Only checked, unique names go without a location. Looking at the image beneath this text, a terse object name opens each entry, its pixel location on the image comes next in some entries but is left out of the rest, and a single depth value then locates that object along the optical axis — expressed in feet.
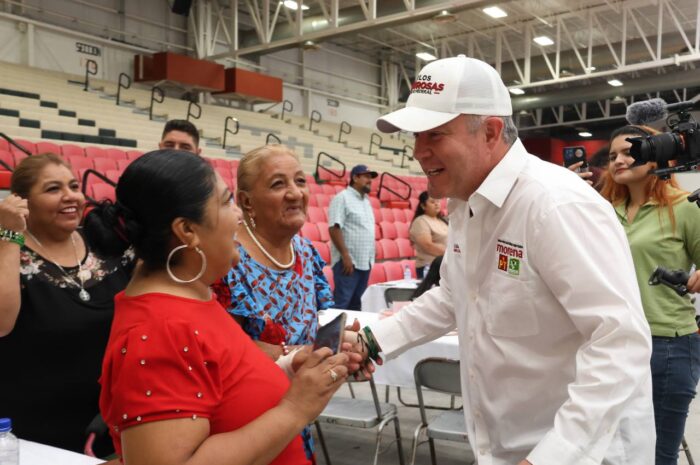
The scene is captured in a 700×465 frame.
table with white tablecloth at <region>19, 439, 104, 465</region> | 5.33
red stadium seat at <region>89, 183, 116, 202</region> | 22.84
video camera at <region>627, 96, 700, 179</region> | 6.39
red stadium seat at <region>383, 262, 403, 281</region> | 22.29
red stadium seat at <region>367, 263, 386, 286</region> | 21.42
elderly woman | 5.62
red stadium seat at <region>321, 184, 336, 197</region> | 35.01
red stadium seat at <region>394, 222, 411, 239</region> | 30.81
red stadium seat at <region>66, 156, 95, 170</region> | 26.71
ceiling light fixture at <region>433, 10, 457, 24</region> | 35.88
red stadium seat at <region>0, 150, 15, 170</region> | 23.59
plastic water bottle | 4.98
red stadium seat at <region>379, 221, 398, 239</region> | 29.58
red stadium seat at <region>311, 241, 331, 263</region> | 24.90
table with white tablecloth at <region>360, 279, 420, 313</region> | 18.35
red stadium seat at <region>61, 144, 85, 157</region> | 28.76
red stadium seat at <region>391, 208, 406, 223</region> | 32.38
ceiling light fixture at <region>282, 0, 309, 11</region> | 46.19
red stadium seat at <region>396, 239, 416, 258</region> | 29.14
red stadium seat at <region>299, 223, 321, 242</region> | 25.00
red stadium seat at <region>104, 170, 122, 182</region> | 26.09
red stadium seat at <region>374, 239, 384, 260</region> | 27.43
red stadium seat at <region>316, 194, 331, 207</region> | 31.49
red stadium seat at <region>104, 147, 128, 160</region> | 31.23
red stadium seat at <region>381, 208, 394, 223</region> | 31.30
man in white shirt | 3.87
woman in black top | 6.34
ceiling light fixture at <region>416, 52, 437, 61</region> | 59.11
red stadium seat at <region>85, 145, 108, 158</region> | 30.30
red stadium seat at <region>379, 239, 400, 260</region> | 27.91
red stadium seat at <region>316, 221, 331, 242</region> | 26.05
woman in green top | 7.46
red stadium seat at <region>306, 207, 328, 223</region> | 28.07
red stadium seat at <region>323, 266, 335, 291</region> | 19.62
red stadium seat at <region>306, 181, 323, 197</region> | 33.15
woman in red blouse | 3.28
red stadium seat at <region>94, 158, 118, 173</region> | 27.21
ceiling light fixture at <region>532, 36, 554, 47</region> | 53.06
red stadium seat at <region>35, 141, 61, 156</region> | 27.48
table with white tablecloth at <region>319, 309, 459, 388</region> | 10.63
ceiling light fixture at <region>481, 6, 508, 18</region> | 45.65
